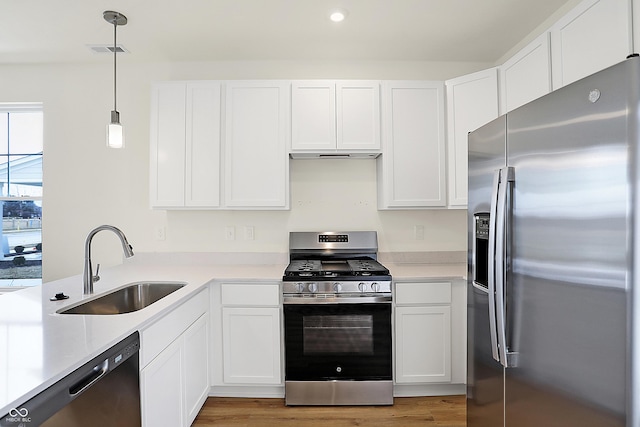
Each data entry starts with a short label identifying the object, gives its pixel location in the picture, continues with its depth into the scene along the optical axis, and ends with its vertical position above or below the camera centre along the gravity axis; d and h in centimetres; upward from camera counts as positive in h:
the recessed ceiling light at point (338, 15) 232 +129
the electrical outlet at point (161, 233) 313 -12
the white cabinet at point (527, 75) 189 +81
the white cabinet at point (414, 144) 279 +55
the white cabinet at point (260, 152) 279 +50
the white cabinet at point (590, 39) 138 +74
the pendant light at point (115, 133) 209 +48
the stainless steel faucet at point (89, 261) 192 -22
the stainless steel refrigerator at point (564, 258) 99 -13
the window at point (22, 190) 318 +25
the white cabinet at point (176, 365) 158 -74
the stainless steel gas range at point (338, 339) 242 -79
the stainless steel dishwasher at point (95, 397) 96 -55
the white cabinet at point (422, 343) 249 -84
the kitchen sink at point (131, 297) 200 -47
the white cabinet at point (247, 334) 249 -78
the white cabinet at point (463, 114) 257 +74
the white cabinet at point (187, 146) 280 +55
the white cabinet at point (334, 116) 279 +77
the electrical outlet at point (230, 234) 312 -13
